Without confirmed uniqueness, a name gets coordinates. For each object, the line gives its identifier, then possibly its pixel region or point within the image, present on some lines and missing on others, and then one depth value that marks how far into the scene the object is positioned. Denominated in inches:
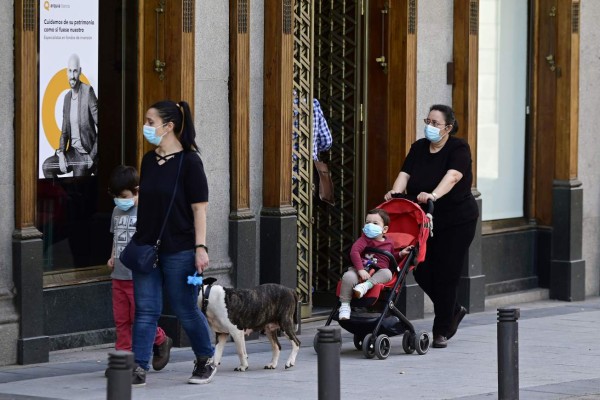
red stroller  868.0
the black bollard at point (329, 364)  593.0
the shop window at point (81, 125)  876.6
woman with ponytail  734.5
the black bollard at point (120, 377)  496.4
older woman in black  902.4
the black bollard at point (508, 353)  693.3
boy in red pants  765.6
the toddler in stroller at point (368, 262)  866.1
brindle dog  781.9
